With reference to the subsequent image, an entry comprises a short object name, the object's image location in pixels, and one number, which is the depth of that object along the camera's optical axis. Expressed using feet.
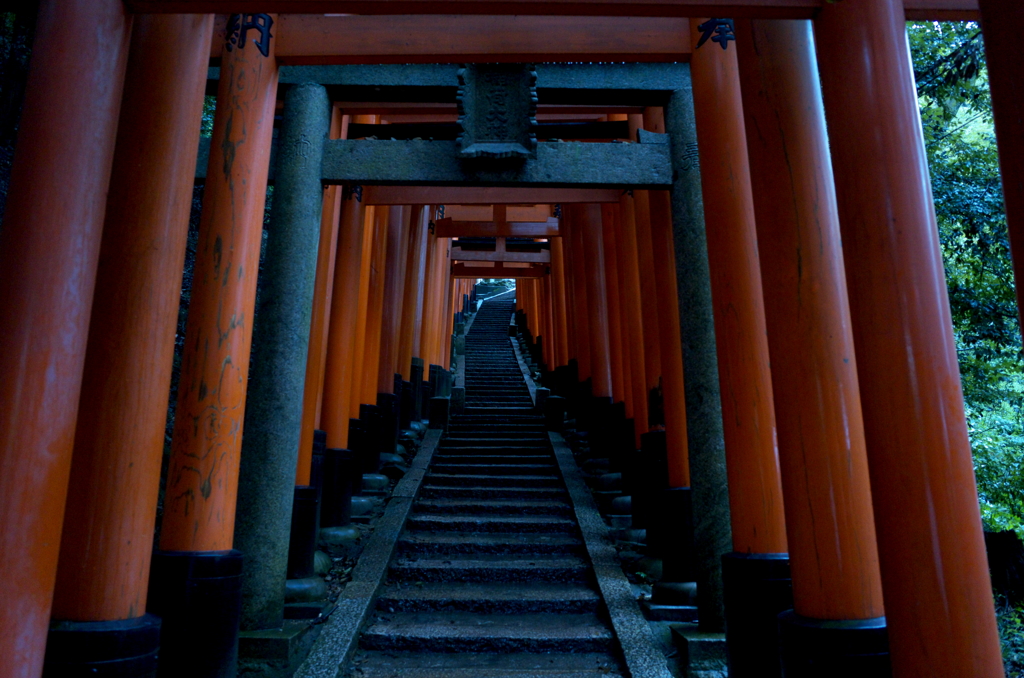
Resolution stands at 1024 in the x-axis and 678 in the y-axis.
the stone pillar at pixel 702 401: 14.53
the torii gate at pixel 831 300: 6.39
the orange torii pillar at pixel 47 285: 6.59
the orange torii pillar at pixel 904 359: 6.27
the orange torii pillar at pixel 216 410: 11.07
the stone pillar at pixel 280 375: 14.33
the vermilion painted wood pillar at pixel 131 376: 7.88
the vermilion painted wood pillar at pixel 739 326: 11.11
